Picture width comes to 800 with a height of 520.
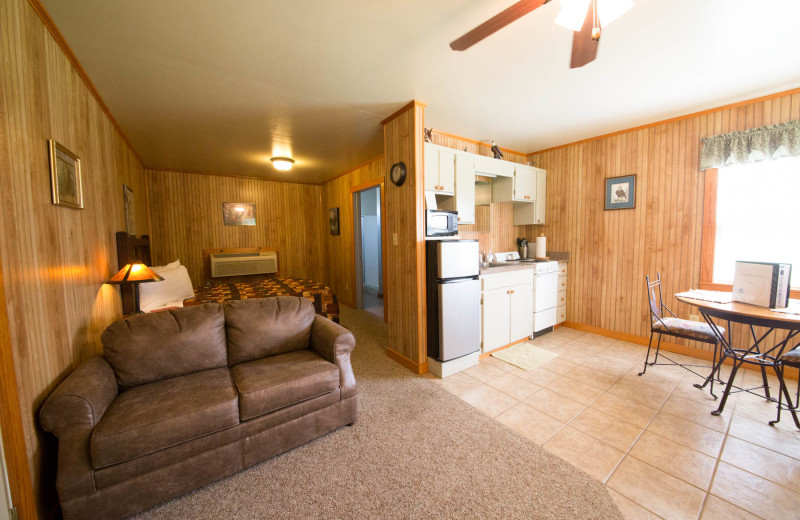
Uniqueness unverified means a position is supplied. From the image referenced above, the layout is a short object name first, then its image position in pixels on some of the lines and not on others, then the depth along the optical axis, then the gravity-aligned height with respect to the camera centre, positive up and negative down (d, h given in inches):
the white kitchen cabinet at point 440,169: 115.0 +30.1
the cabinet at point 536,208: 165.8 +19.1
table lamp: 88.7 -8.5
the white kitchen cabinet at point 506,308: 125.3 -30.8
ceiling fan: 47.3 +38.7
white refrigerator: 109.2 -21.3
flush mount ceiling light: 166.9 +47.9
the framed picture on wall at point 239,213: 211.3 +24.3
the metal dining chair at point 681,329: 96.5 -32.1
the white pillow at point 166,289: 112.0 -17.4
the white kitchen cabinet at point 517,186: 151.4 +29.3
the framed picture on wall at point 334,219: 230.4 +20.3
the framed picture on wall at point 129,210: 125.4 +17.2
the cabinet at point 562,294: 162.7 -30.5
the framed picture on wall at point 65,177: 62.1 +17.1
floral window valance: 101.9 +34.3
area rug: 121.0 -51.0
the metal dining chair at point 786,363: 77.9 -35.2
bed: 130.6 -23.1
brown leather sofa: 52.4 -33.4
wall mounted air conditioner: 200.5 -12.5
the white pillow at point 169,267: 127.8 -8.9
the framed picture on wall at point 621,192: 139.9 +23.3
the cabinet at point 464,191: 124.6 +22.4
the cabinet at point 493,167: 134.8 +36.3
